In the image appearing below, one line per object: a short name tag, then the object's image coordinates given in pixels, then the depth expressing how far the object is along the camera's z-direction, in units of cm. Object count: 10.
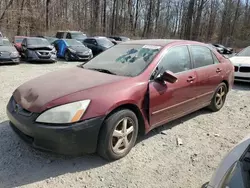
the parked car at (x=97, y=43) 1591
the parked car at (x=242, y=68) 784
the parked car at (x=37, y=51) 1253
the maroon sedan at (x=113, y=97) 267
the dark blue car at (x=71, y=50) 1405
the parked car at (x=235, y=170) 150
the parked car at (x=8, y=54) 1110
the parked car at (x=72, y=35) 1809
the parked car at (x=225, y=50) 2881
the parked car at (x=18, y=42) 1418
